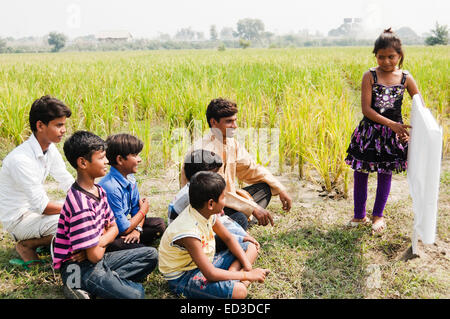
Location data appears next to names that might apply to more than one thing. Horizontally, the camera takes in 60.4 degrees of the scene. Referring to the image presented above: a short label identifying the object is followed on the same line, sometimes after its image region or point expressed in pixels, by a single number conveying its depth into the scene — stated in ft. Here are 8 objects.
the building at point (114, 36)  211.20
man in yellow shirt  8.31
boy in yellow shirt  6.17
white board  5.91
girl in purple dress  8.18
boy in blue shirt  7.70
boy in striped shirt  6.16
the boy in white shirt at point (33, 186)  7.46
